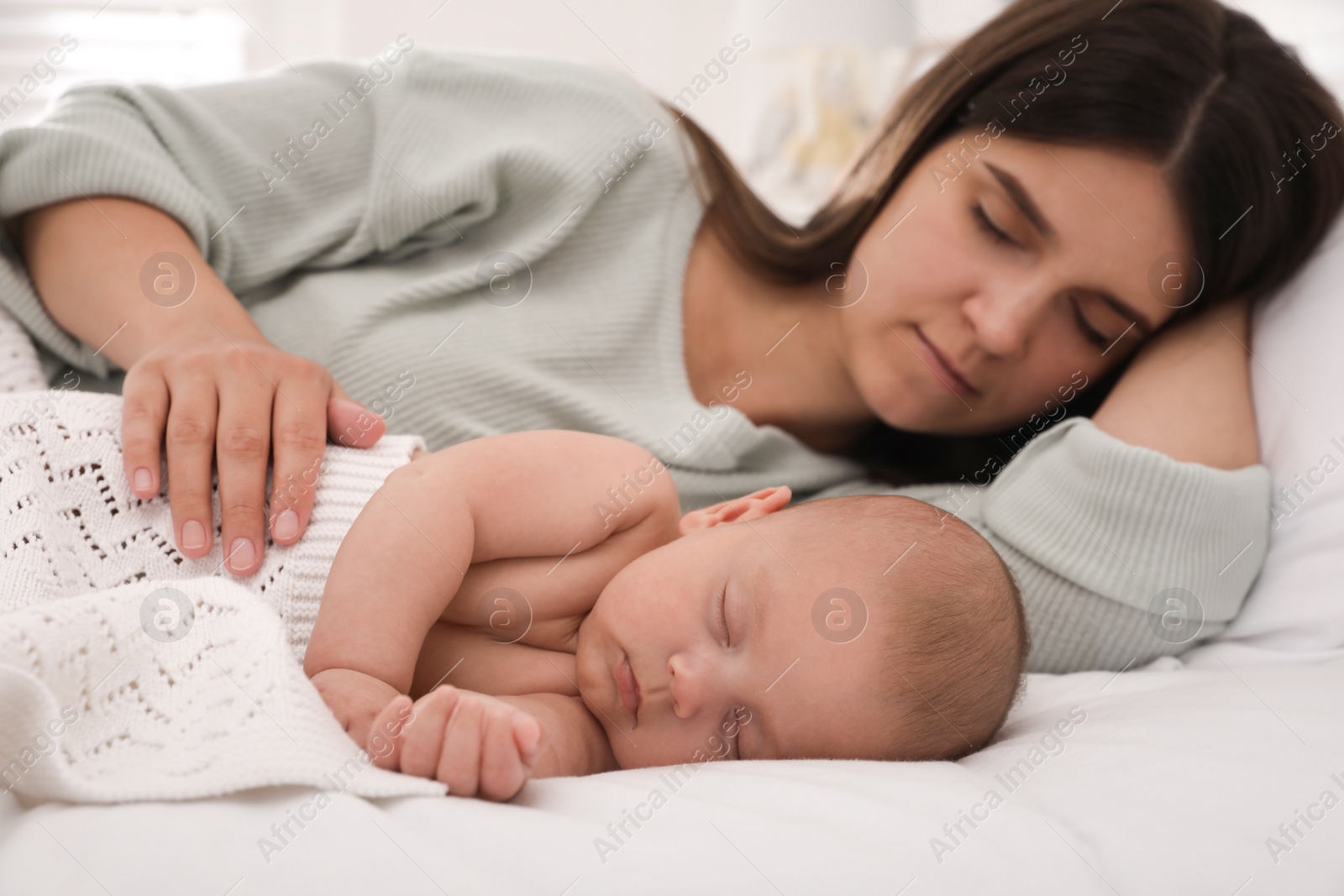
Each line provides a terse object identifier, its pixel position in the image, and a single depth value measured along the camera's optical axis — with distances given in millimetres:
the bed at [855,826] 503
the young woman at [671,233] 1150
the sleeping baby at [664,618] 764
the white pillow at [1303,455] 1047
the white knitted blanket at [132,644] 552
